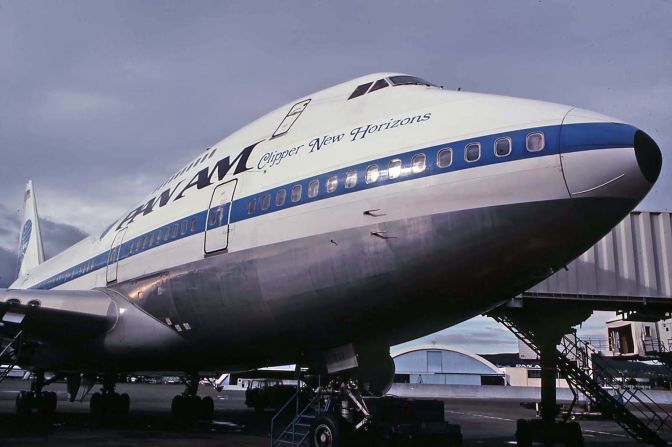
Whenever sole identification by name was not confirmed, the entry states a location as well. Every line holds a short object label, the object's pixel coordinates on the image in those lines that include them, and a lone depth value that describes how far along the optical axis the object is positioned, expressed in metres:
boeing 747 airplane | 8.86
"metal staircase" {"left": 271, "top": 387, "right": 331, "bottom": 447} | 11.14
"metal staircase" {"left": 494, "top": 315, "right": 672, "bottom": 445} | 15.88
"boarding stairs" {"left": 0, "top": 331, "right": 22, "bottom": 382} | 15.38
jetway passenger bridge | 18.77
